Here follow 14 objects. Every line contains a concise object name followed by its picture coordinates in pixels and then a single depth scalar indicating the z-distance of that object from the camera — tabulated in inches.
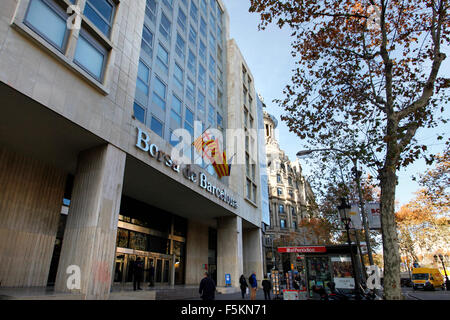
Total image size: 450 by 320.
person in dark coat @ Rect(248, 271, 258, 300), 706.8
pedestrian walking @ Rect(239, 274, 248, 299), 737.6
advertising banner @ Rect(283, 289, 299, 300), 530.3
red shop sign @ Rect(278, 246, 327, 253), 636.7
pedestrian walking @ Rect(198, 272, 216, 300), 387.5
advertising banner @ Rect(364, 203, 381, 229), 654.5
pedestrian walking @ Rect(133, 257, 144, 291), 575.8
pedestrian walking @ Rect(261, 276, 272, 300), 651.5
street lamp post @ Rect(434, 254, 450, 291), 1239.9
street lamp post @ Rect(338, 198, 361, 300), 522.0
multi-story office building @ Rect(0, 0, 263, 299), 416.2
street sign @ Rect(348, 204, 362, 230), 689.6
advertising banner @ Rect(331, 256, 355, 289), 631.2
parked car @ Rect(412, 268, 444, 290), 1286.9
